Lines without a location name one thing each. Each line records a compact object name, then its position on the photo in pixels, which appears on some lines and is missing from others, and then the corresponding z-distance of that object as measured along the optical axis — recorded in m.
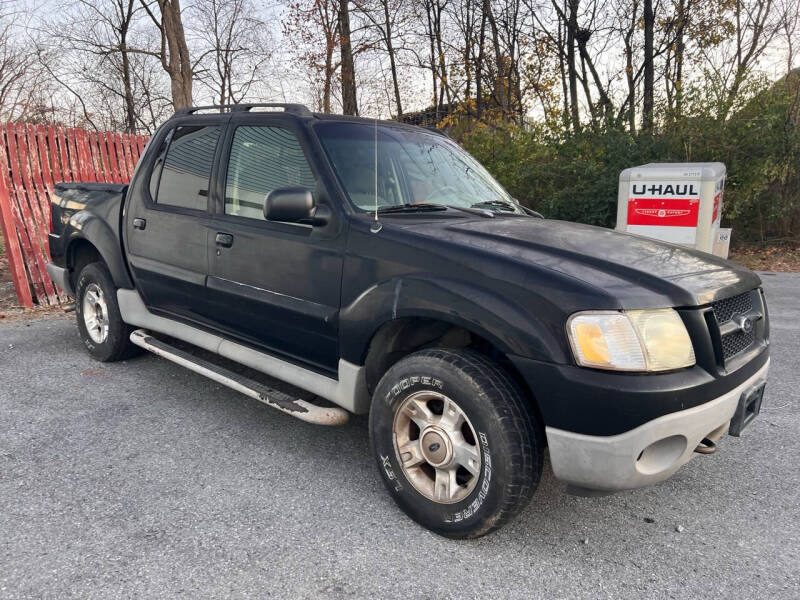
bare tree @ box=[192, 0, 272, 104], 23.74
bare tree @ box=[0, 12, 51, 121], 18.21
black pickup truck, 2.17
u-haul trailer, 6.51
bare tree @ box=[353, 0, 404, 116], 19.11
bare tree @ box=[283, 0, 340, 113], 19.17
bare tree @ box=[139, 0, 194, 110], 17.31
